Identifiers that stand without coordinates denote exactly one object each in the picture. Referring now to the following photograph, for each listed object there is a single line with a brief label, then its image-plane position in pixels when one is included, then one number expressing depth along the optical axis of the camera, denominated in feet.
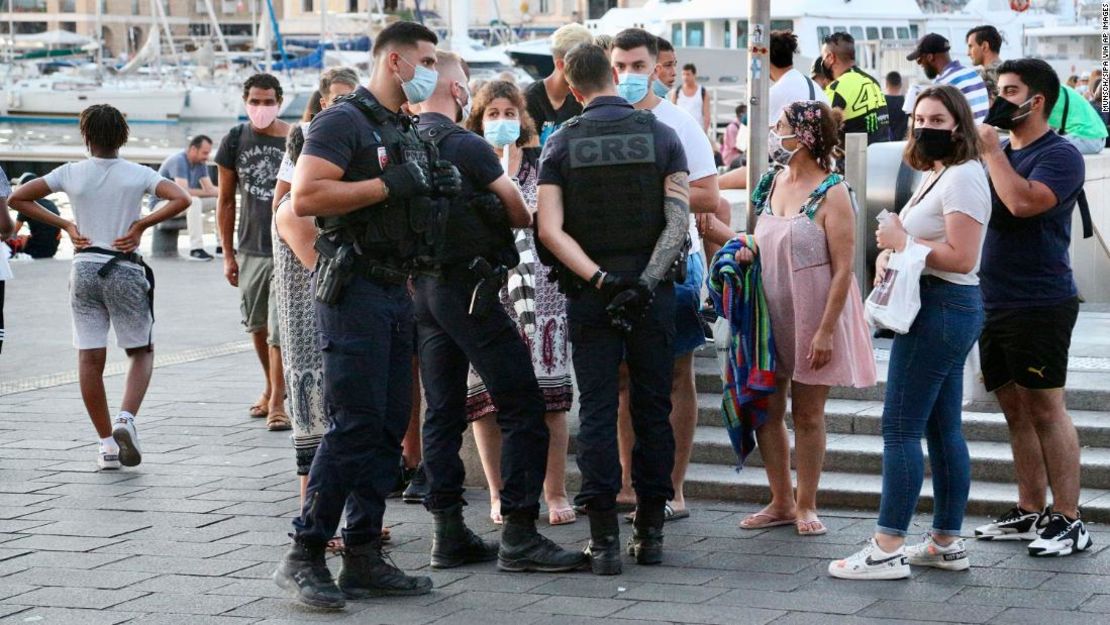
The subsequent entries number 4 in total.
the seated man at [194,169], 61.98
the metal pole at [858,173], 29.30
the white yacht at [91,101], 211.61
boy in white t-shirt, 26.32
